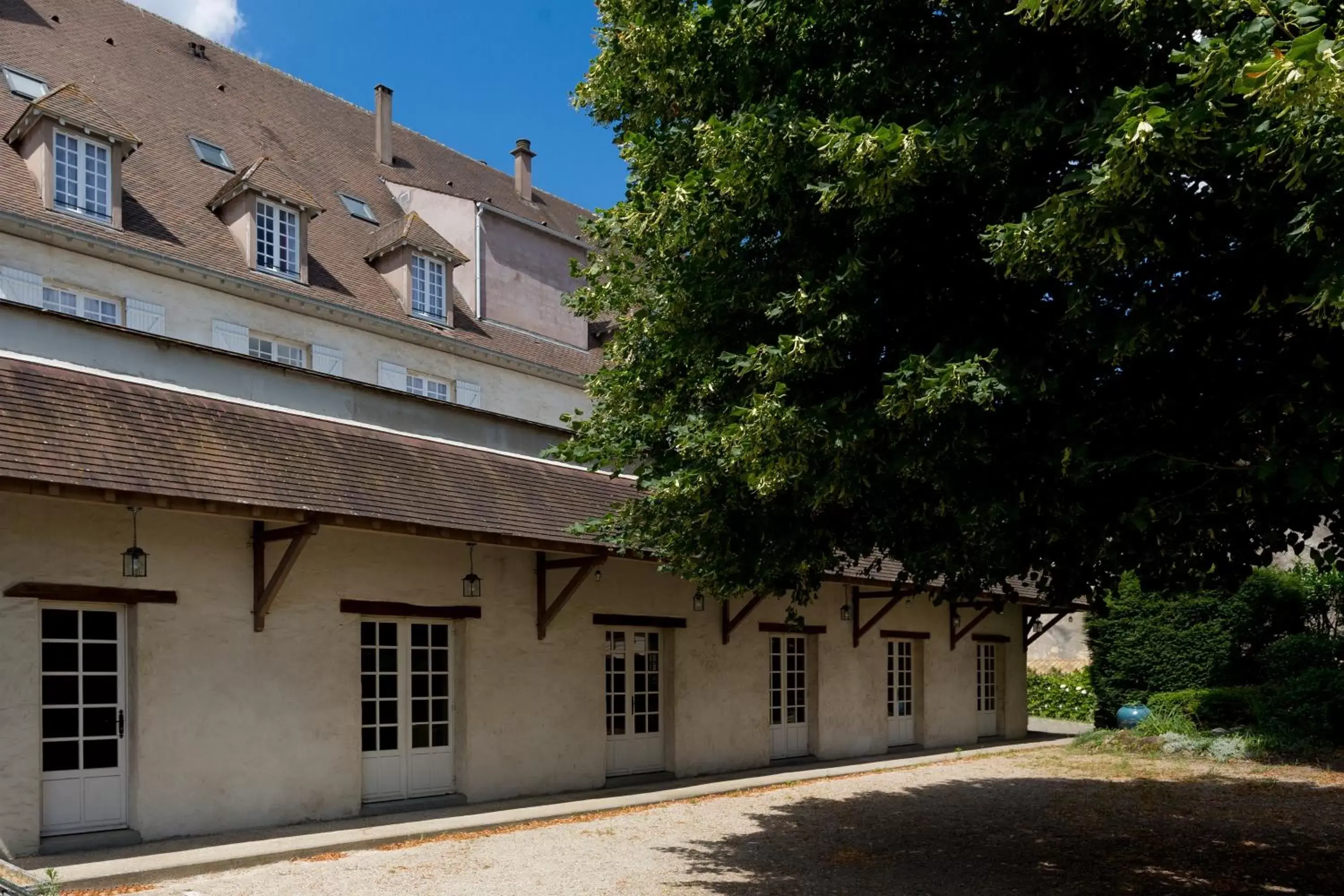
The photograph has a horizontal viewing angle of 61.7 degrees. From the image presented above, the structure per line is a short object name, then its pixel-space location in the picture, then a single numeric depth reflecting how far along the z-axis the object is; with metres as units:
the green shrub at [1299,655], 19.16
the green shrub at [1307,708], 17.25
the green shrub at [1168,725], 18.47
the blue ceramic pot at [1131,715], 19.81
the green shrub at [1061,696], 26.62
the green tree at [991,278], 5.02
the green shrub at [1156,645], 20.42
